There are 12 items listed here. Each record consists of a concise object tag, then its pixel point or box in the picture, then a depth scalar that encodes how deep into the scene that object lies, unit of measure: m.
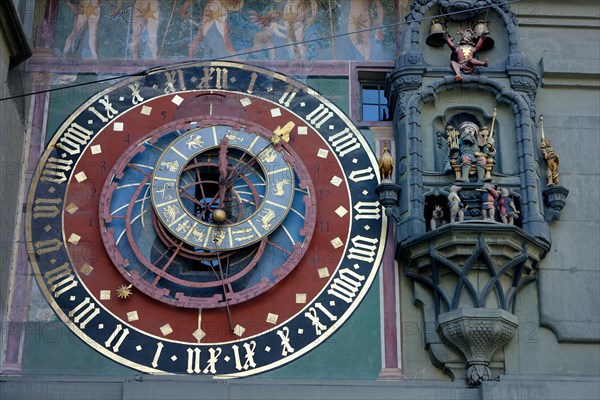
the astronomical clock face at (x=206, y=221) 14.66
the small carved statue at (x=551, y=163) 15.34
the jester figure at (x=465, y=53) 15.85
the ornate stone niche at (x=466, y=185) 14.47
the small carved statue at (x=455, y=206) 14.80
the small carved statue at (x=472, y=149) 15.14
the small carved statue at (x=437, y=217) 15.01
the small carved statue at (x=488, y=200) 14.78
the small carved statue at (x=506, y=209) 14.88
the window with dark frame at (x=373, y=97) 16.25
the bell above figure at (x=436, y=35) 16.11
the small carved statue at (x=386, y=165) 15.24
